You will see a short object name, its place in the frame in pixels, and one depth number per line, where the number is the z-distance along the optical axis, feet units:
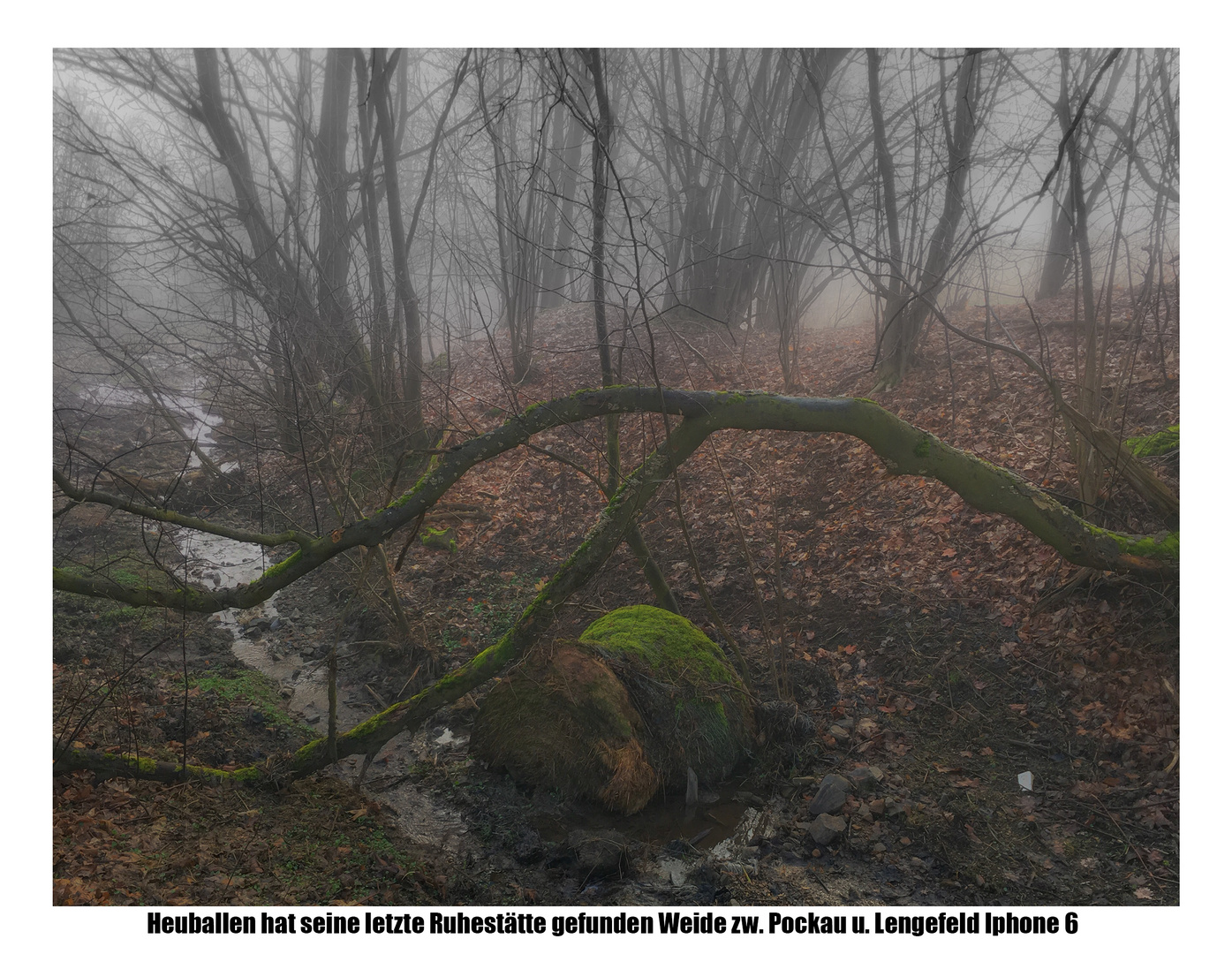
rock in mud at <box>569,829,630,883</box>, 12.21
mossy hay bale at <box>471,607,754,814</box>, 14.17
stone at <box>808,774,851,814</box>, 13.23
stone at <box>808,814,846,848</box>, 12.57
